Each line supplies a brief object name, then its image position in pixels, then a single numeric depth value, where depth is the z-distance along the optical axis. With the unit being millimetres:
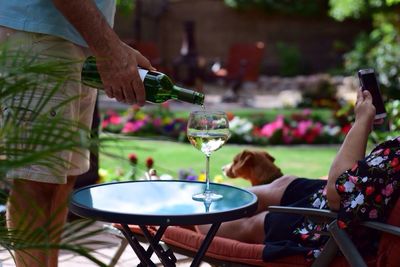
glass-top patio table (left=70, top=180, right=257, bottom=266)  2369
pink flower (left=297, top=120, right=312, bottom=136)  8953
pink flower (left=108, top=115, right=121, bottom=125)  9516
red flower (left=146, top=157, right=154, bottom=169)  4948
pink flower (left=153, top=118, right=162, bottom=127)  9375
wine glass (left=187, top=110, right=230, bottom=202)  2771
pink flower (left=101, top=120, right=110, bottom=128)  9364
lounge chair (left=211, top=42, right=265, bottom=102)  15336
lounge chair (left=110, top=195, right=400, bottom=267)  2600
